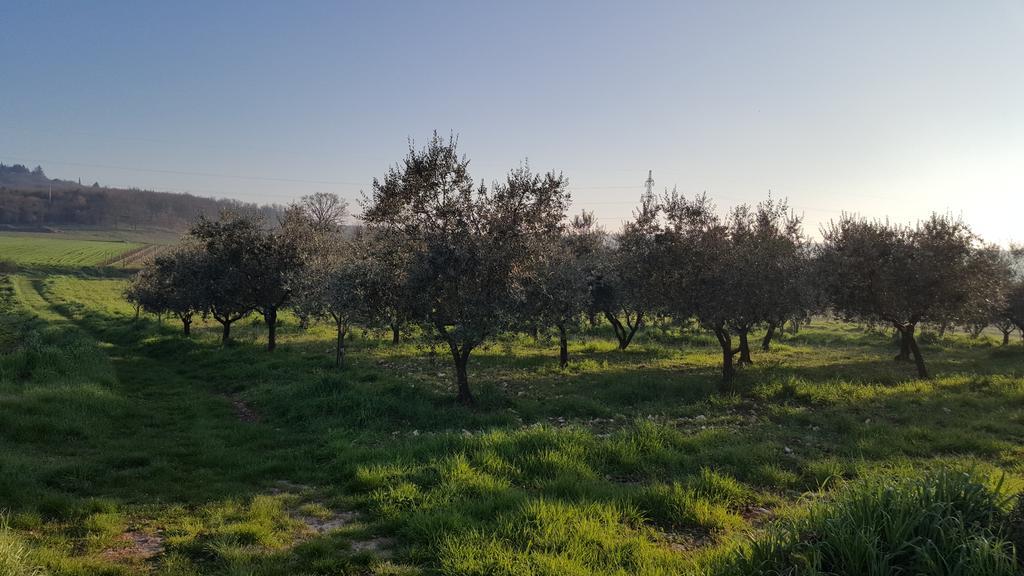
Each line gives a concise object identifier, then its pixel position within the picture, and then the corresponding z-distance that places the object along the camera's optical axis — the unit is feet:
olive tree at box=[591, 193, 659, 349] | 67.21
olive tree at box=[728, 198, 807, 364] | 60.90
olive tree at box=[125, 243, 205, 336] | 98.48
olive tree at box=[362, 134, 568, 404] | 48.83
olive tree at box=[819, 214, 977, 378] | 74.08
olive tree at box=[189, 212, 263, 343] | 92.48
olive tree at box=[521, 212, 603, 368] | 52.54
